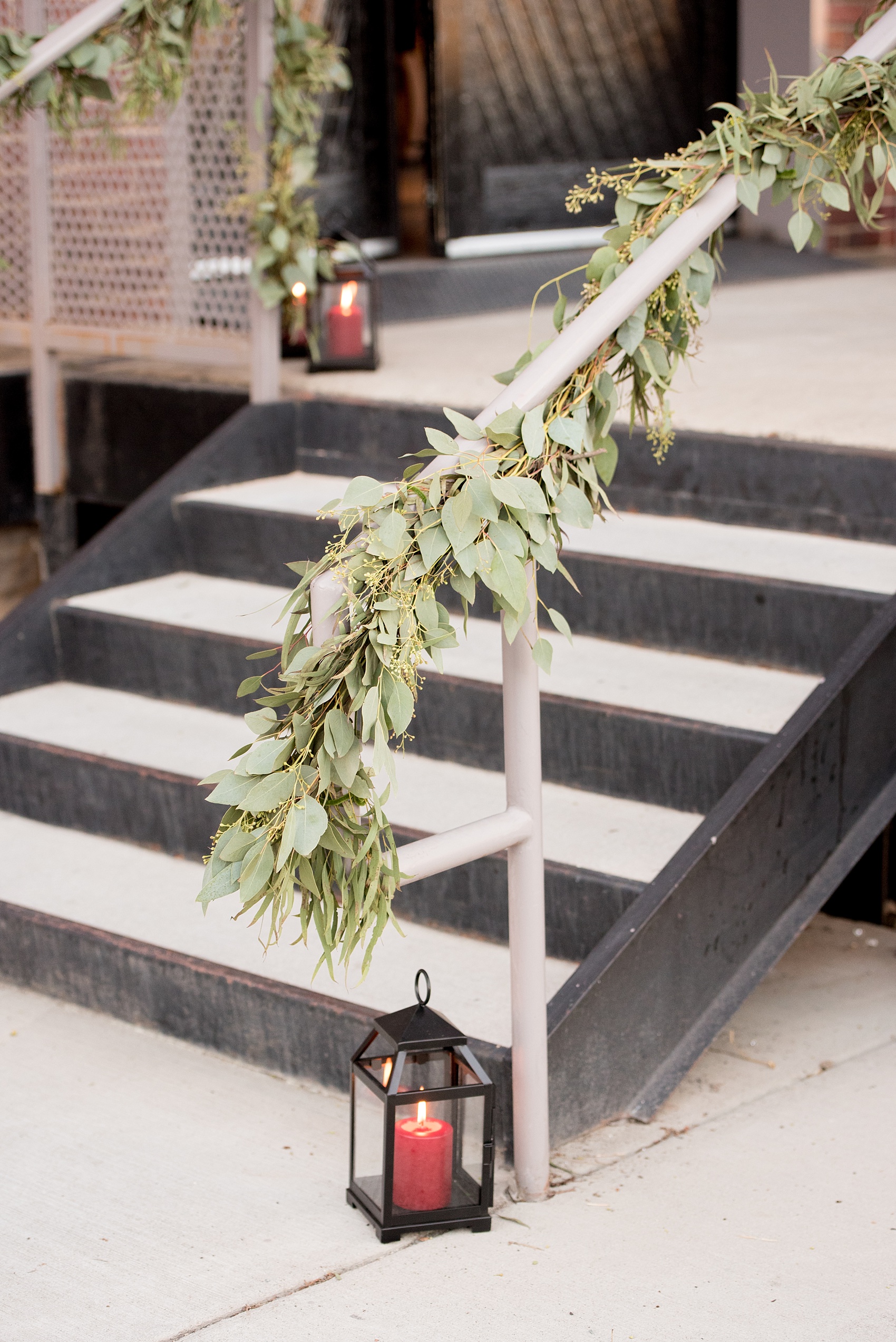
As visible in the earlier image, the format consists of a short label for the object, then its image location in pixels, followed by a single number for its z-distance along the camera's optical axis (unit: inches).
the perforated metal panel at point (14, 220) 159.5
